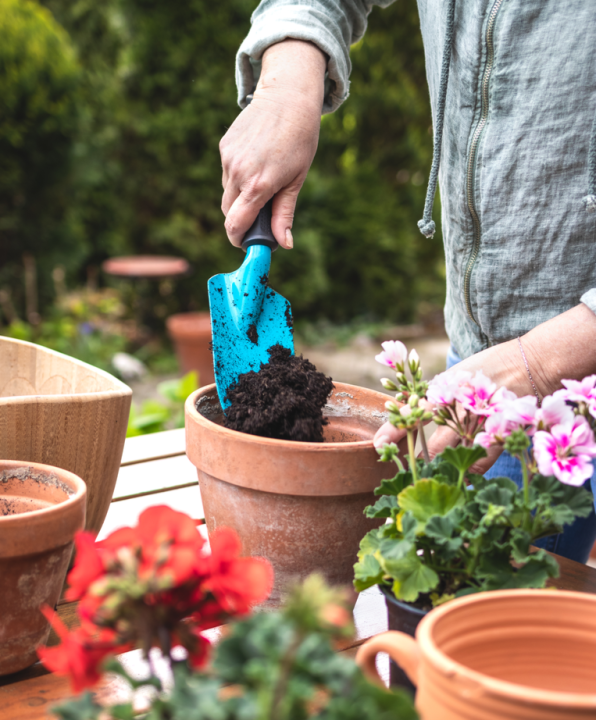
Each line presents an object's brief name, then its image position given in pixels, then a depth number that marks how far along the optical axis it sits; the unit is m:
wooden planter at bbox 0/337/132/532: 0.78
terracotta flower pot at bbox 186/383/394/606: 0.74
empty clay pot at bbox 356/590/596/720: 0.45
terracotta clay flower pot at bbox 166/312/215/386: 4.35
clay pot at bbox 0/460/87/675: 0.62
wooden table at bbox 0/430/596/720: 0.65
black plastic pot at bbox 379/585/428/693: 0.62
